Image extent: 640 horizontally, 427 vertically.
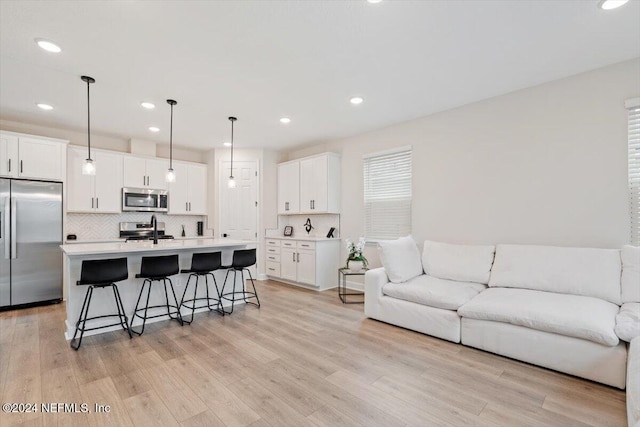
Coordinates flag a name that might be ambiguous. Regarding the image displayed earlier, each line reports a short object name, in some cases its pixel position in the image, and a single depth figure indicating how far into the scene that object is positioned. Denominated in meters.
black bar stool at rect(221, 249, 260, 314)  4.14
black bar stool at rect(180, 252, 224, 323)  3.81
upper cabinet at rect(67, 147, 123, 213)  4.84
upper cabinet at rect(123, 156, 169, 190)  5.40
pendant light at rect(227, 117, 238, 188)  4.46
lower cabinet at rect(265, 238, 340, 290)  5.25
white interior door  6.22
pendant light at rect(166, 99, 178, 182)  4.12
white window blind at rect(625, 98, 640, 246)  2.84
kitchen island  3.15
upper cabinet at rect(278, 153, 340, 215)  5.42
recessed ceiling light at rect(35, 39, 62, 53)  2.54
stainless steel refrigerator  4.07
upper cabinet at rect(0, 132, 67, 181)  4.15
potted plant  4.62
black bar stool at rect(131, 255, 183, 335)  3.38
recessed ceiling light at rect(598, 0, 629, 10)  2.12
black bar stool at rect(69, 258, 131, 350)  2.95
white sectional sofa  2.31
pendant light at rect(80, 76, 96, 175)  3.18
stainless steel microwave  5.35
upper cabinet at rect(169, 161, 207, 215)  5.97
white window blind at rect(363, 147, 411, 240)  4.62
